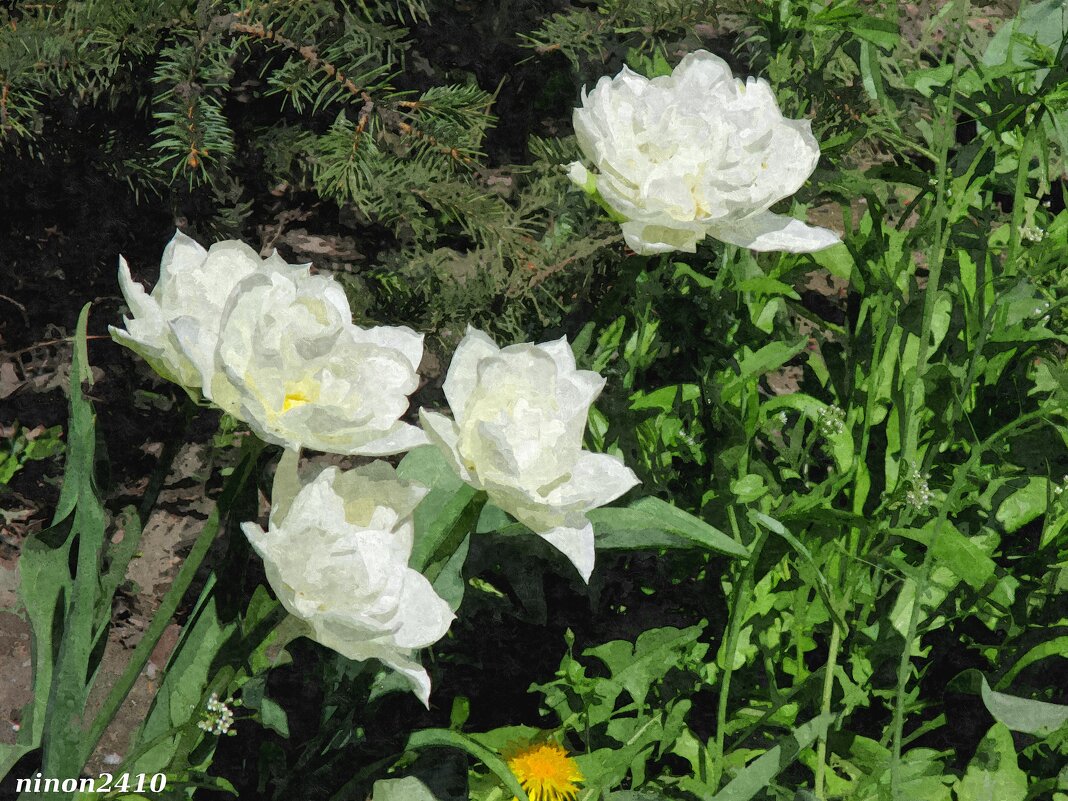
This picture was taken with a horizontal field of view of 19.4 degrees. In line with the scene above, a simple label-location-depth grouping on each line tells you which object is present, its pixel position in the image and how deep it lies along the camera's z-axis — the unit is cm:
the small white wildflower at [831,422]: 145
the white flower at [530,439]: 117
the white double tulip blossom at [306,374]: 116
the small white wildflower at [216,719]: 122
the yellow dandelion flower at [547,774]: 142
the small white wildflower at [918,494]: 139
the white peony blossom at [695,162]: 124
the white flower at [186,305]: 116
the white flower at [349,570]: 116
